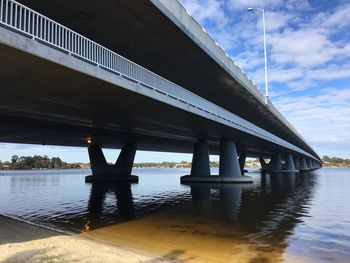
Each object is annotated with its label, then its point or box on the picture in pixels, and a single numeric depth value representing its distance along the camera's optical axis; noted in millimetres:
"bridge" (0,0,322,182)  14216
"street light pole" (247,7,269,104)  42856
